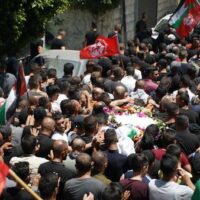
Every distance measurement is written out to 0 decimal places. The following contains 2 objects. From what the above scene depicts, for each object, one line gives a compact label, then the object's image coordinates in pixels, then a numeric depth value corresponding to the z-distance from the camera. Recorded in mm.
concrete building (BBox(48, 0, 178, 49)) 17634
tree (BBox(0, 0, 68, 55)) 10714
